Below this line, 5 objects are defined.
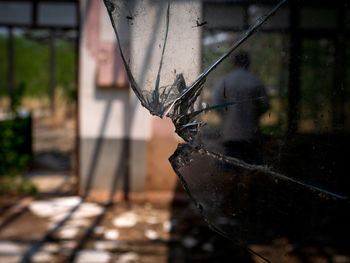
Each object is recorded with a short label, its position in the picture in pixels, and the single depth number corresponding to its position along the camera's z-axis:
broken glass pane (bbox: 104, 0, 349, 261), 1.21
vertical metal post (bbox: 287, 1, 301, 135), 1.24
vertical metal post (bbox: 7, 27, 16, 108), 13.06
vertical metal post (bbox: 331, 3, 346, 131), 1.24
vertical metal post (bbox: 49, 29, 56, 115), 15.73
